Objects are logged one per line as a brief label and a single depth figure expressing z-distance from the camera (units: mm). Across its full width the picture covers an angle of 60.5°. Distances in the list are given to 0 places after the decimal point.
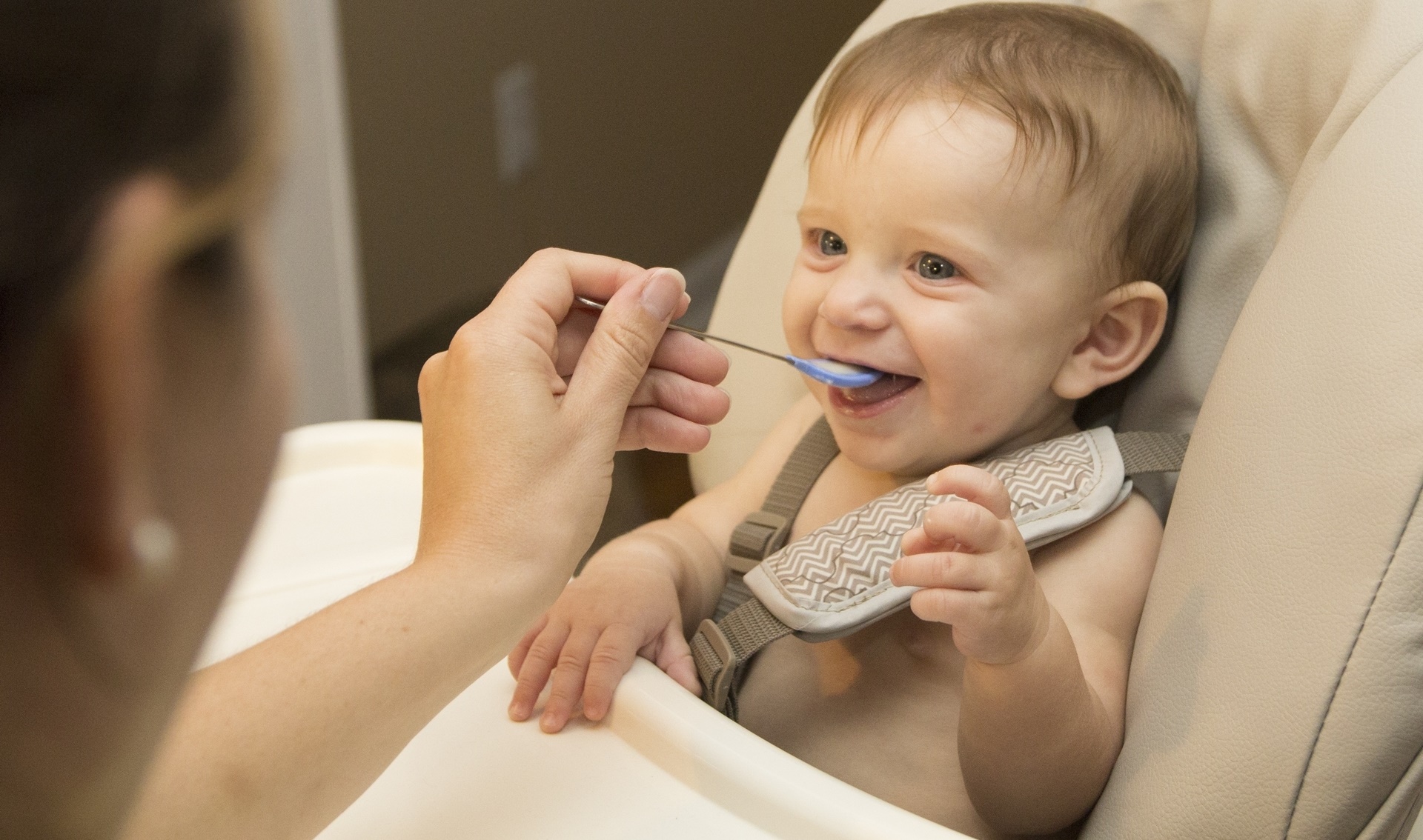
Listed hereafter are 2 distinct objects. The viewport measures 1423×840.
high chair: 570
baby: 781
